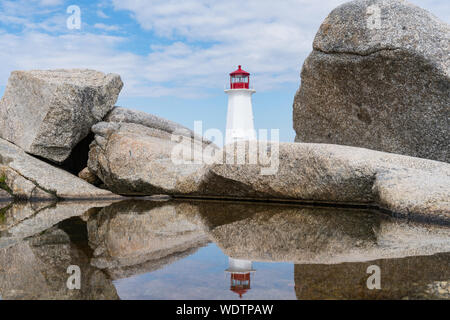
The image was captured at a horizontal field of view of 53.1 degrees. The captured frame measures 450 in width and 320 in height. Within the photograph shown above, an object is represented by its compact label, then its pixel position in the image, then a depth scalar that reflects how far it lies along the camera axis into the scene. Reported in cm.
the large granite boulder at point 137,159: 1046
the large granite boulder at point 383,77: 832
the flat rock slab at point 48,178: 1040
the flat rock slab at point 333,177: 656
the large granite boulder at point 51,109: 1106
